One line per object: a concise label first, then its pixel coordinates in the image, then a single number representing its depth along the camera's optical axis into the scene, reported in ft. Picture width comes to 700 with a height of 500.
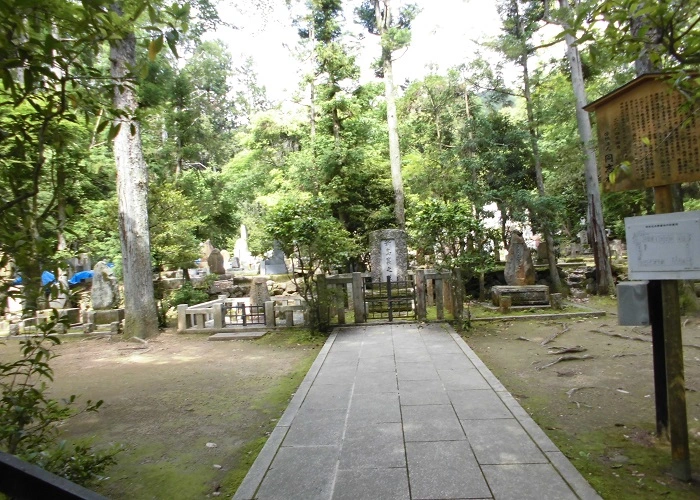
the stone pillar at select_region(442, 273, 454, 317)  29.55
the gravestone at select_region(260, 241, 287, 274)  61.62
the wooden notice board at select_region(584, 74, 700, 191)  10.78
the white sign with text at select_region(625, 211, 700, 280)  9.97
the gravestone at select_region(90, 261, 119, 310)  37.86
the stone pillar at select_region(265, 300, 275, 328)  30.71
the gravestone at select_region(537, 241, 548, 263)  50.89
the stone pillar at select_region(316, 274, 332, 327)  28.43
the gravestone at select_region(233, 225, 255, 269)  90.90
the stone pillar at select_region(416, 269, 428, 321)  30.04
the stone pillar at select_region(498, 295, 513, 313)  33.58
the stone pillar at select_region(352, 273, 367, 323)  29.91
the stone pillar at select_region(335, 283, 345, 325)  28.81
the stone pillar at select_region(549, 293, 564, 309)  33.27
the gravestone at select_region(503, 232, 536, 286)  39.99
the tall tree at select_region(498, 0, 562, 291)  42.75
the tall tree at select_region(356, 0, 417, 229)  50.08
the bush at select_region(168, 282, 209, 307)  40.33
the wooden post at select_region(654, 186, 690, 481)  9.98
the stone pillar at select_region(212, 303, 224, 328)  31.35
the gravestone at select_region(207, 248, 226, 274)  62.69
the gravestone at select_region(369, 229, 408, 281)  43.01
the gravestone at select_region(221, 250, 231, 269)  80.31
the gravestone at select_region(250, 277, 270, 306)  39.63
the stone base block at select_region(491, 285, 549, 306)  34.94
